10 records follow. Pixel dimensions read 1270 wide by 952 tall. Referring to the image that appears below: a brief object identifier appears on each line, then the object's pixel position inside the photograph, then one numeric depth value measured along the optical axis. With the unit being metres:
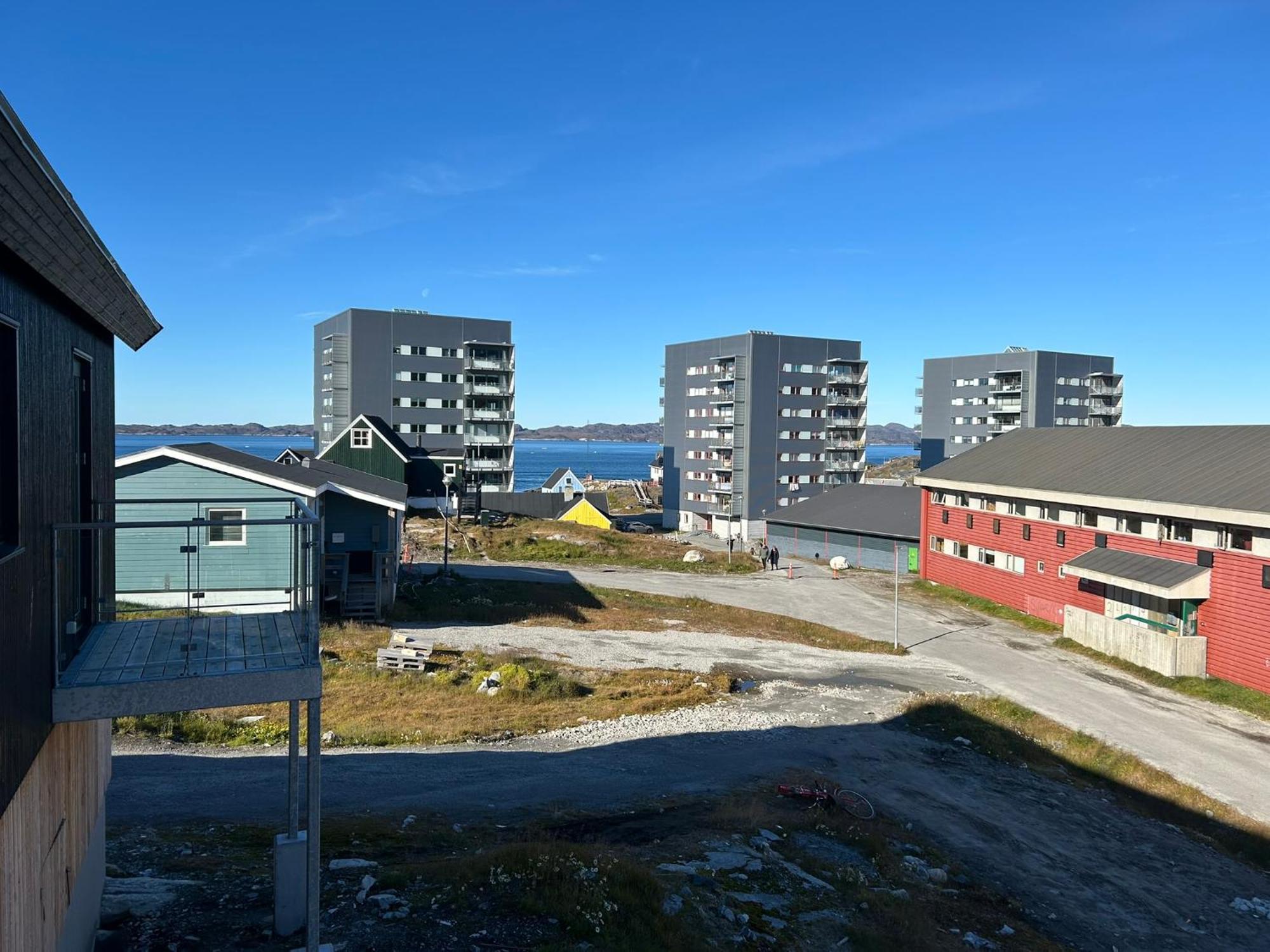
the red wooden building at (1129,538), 28.39
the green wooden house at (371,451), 54.75
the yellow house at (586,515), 71.88
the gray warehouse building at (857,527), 54.81
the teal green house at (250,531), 24.59
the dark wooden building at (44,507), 5.81
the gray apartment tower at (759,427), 85.38
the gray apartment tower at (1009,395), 105.62
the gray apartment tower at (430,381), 80.44
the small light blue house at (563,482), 101.62
